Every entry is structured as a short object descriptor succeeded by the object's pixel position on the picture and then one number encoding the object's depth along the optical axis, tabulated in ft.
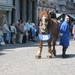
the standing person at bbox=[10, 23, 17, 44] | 79.97
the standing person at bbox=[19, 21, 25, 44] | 81.80
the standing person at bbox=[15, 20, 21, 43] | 82.64
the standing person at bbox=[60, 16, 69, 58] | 46.73
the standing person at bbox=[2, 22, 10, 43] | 78.38
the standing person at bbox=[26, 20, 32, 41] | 90.88
